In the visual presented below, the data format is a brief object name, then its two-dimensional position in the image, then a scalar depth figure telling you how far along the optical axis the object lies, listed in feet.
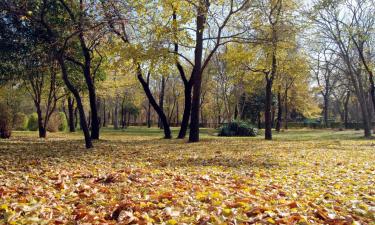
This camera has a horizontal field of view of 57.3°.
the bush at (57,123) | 90.38
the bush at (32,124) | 98.17
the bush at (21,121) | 79.88
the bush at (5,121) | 54.75
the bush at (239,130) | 78.18
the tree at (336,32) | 67.93
